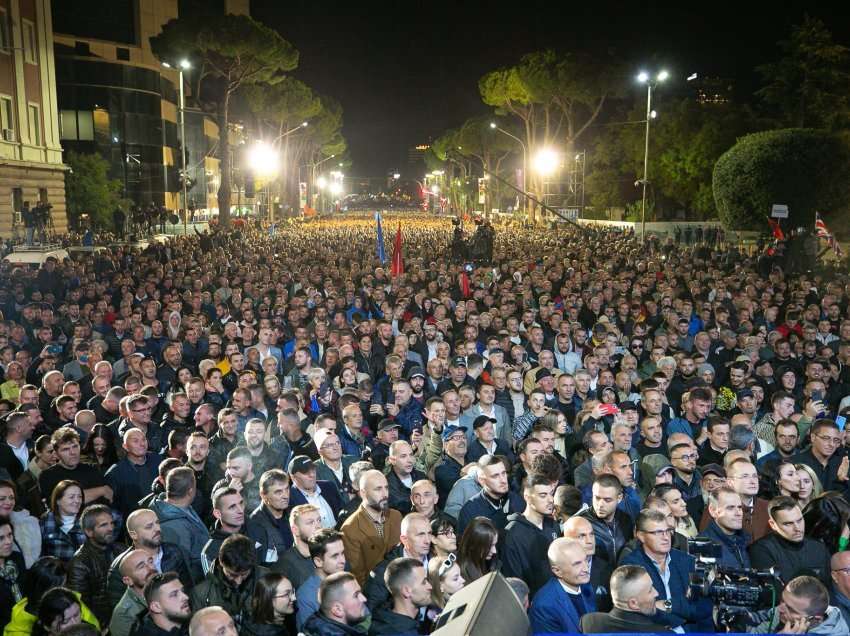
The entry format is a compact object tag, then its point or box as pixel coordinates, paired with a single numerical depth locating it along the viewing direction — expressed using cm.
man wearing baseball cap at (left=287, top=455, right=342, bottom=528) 617
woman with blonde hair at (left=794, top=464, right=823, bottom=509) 614
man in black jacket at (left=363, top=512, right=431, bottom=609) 495
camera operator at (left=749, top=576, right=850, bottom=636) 414
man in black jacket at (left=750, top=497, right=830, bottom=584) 514
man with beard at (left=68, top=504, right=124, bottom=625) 509
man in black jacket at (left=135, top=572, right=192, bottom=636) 433
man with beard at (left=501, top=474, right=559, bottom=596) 538
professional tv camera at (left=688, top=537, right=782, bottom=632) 413
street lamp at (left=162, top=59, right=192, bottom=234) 3332
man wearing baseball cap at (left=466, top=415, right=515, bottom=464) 748
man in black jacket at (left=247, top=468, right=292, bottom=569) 566
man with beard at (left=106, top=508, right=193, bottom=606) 488
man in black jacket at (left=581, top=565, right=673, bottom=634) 424
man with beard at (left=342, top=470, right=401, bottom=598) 566
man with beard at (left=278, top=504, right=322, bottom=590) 505
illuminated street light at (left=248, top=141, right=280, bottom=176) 5523
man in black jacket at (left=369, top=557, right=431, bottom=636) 437
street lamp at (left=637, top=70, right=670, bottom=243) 2753
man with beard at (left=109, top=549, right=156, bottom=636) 460
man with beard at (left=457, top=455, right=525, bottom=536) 591
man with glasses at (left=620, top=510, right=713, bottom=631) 495
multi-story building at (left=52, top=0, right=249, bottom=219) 5616
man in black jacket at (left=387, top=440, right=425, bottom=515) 647
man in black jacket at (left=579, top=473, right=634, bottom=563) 560
